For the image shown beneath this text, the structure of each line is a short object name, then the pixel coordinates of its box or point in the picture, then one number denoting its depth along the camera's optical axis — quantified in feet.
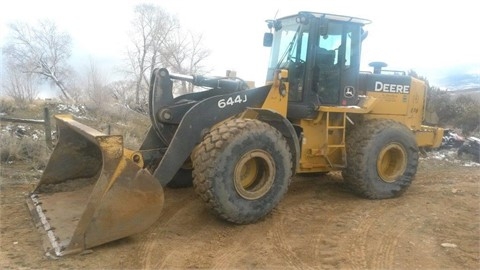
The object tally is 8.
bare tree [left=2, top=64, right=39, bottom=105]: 54.08
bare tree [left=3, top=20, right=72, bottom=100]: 67.97
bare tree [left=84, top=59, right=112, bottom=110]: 56.62
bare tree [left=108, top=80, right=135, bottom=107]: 62.13
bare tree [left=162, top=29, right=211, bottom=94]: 69.00
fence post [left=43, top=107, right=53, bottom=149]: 28.77
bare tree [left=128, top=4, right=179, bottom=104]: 69.10
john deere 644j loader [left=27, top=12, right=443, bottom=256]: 14.49
